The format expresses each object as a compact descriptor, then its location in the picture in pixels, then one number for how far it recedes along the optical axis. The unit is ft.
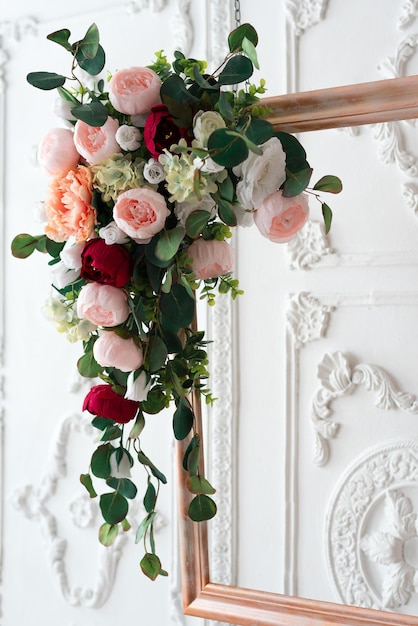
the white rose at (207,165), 2.76
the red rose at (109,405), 3.03
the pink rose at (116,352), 2.97
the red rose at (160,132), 2.84
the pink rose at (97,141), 2.93
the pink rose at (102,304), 2.91
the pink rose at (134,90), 2.89
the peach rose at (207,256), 3.02
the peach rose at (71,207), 2.96
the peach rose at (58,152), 3.02
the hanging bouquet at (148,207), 2.82
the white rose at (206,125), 2.80
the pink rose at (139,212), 2.83
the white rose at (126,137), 2.92
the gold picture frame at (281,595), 2.90
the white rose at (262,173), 2.78
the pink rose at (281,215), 2.84
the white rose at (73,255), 3.01
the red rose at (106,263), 2.89
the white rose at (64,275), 3.10
